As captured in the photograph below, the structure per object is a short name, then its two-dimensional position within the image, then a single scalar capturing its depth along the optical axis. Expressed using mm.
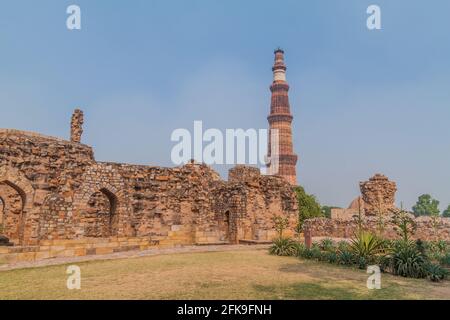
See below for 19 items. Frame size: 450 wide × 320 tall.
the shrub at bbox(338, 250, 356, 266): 8286
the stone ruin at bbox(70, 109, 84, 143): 20891
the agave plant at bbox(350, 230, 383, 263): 8391
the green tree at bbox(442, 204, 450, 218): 59478
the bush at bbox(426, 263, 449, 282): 6527
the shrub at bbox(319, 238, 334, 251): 9961
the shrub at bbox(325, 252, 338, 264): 8560
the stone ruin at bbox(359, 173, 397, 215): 20250
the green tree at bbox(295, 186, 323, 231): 36281
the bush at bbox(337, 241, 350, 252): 9188
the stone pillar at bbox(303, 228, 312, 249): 10420
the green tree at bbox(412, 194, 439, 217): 60731
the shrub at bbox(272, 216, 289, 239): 12067
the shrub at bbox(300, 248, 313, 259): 9480
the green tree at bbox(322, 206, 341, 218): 54100
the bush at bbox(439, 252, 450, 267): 8222
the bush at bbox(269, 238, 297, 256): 10141
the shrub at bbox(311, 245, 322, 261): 9121
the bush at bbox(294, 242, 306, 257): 9880
